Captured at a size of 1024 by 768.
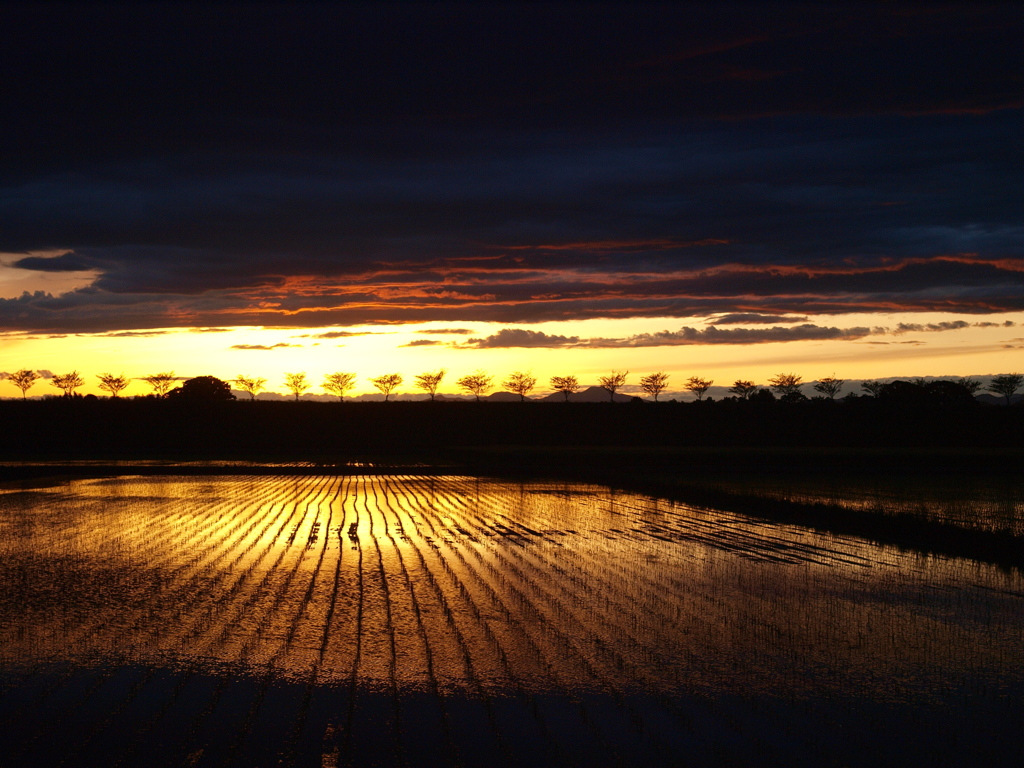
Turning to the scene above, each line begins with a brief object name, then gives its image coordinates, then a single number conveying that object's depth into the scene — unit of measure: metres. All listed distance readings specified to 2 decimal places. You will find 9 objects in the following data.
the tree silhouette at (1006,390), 142.04
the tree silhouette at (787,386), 132.85
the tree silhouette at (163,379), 137.62
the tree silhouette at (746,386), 131.62
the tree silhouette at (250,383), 135.88
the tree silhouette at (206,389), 106.31
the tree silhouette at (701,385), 140.50
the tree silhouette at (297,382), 133.50
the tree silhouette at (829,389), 135.00
